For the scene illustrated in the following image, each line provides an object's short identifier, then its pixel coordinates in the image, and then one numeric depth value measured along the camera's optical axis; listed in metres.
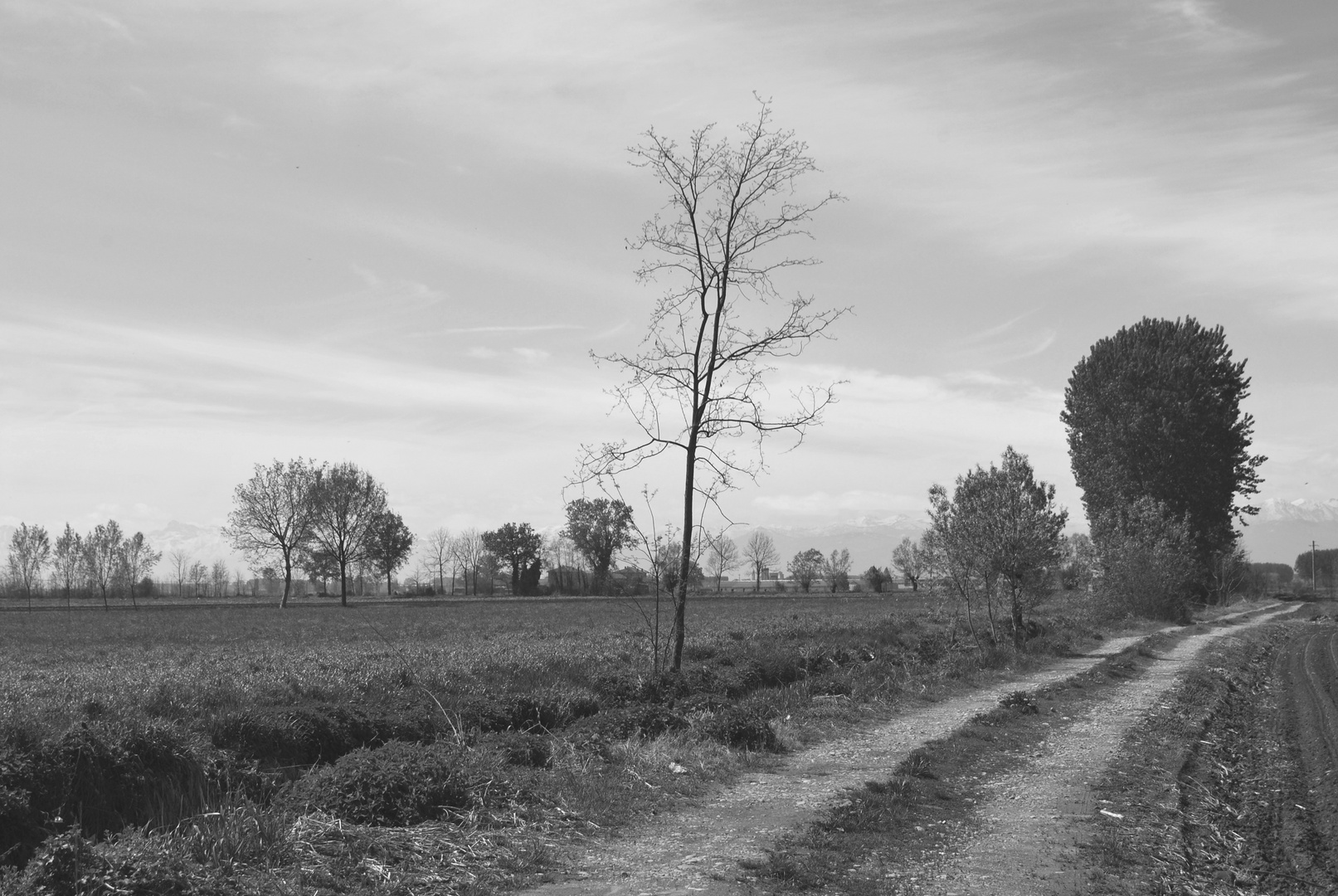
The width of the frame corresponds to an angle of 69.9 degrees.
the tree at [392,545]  103.56
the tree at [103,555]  101.06
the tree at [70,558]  104.00
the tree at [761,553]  150.50
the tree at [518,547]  117.00
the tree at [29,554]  106.06
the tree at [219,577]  141.62
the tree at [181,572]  145.74
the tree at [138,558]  104.31
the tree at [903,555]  135.38
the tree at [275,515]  84.62
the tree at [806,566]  142.75
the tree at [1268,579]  96.50
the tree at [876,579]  114.19
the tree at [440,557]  164.12
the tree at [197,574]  156.65
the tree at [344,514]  86.69
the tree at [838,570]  127.96
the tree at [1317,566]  130.00
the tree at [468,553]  144.75
